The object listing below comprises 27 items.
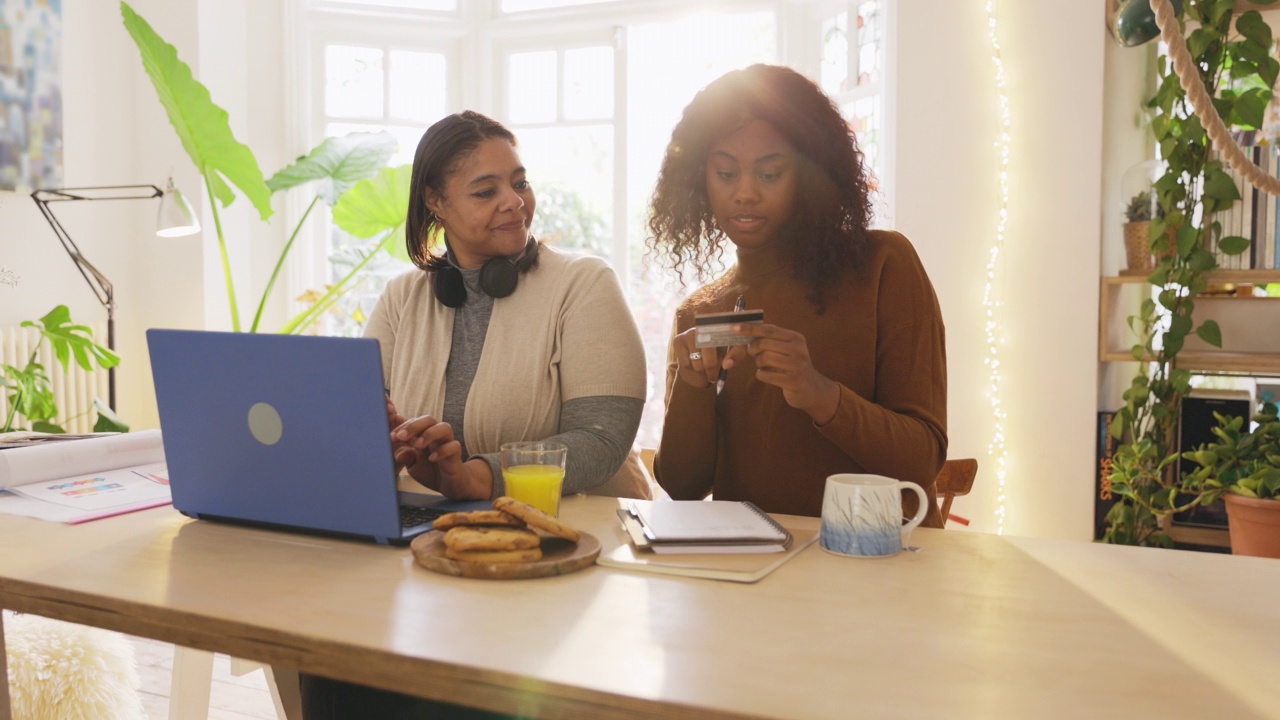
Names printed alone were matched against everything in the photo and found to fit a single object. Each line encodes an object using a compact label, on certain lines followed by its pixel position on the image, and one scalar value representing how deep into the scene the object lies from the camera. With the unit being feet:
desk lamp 10.42
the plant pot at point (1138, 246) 9.27
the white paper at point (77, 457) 4.94
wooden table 2.47
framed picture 11.51
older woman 5.33
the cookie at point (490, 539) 3.48
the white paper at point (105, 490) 4.66
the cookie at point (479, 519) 3.69
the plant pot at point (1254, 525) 7.88
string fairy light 10.07
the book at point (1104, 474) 9.57
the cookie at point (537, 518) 3.65
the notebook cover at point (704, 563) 3.45
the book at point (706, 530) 3.75
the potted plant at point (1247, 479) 7.94
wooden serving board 3.41
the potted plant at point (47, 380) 10.12
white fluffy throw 6.47
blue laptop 3.60
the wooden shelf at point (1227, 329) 8.65
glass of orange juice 4.25
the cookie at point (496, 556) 3.44
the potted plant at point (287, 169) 10.49
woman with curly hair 5.24
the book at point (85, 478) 4.57
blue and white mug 3.70
